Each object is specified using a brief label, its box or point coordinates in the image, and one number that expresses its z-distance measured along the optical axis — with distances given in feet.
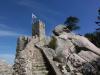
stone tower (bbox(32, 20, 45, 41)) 62.96
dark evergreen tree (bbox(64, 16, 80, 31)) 49.97
